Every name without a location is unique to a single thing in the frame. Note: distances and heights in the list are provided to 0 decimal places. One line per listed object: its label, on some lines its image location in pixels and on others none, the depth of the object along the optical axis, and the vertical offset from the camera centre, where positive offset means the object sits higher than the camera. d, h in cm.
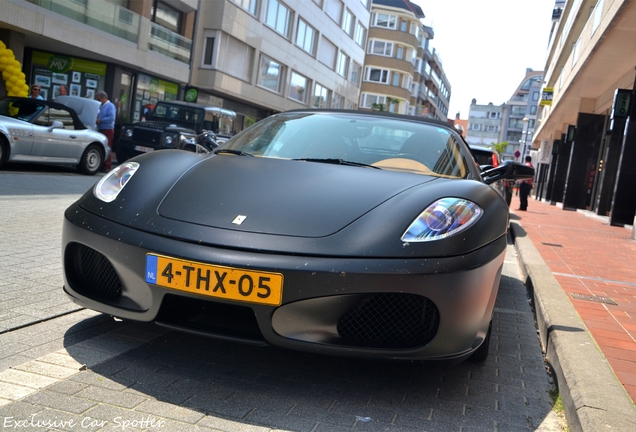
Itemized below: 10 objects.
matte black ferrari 250 -43
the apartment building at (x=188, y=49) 1986 +322
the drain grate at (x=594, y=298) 509 -86
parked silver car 1108 -36
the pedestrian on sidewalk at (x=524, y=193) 1944 -39
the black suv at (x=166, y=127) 1599 +13
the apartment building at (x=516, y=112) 12606 +1289
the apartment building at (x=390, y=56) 6406 +1035
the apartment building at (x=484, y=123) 13900 +1093
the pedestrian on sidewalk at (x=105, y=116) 1517 +15
